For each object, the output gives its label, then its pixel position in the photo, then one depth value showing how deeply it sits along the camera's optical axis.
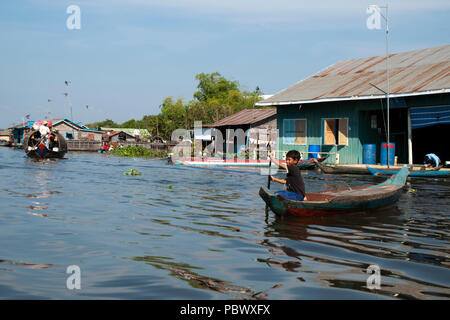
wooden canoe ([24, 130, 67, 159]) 28.25
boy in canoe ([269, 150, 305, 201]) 8.62
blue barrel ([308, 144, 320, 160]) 22.51
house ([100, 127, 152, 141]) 67.94
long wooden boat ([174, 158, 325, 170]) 25.12
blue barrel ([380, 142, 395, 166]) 19.91
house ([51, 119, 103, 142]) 61.72
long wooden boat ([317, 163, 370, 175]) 19.66
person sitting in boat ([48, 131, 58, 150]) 29.12
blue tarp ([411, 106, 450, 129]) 18.36
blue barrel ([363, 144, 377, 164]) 20.64
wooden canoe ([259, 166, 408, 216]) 8.27
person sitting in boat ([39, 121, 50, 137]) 28.41
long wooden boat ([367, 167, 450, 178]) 17.22
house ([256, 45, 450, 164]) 19.17
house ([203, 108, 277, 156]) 32.59
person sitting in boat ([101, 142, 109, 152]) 55.29
